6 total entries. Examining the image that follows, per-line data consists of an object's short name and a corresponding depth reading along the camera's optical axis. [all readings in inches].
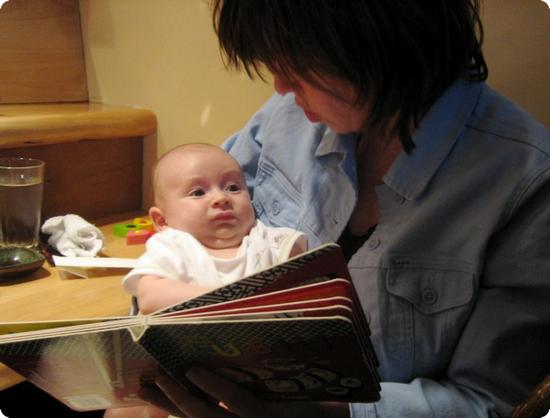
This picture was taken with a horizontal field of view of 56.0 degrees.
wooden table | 40.5
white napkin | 49.8
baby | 34.7
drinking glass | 49.8
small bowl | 44.5
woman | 27.1
